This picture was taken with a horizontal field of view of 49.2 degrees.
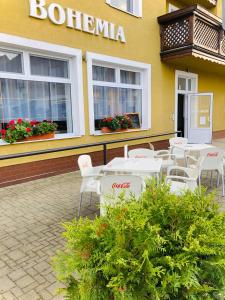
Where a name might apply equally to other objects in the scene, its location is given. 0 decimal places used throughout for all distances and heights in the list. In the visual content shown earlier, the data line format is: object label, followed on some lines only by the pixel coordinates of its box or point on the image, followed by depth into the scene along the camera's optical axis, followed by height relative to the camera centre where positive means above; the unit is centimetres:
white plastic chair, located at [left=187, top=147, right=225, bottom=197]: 432 -79
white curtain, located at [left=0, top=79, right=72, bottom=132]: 519 +39
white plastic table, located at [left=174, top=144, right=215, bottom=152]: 526 -69
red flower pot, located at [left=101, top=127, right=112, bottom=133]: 677 -35
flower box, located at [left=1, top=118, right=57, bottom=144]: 489 -25
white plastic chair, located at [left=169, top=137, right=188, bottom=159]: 557 -71
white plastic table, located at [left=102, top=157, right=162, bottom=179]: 327 -70
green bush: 108 -64
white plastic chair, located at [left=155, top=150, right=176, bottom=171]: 461 -90
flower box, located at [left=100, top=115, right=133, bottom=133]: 681 -19
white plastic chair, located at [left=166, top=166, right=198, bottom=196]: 323 -87
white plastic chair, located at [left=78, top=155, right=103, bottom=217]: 344 -84
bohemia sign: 517 +230
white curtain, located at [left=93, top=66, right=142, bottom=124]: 682 +66
